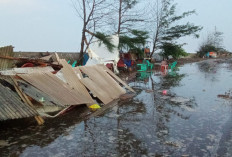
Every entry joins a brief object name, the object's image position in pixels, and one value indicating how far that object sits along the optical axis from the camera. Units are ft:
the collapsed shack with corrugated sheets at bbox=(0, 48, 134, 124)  14.03
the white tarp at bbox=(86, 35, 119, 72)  45.80
